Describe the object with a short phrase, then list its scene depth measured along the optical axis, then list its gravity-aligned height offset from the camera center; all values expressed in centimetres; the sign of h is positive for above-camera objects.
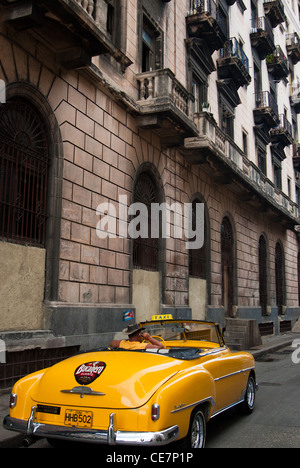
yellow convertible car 387 -87
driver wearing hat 551 -50
